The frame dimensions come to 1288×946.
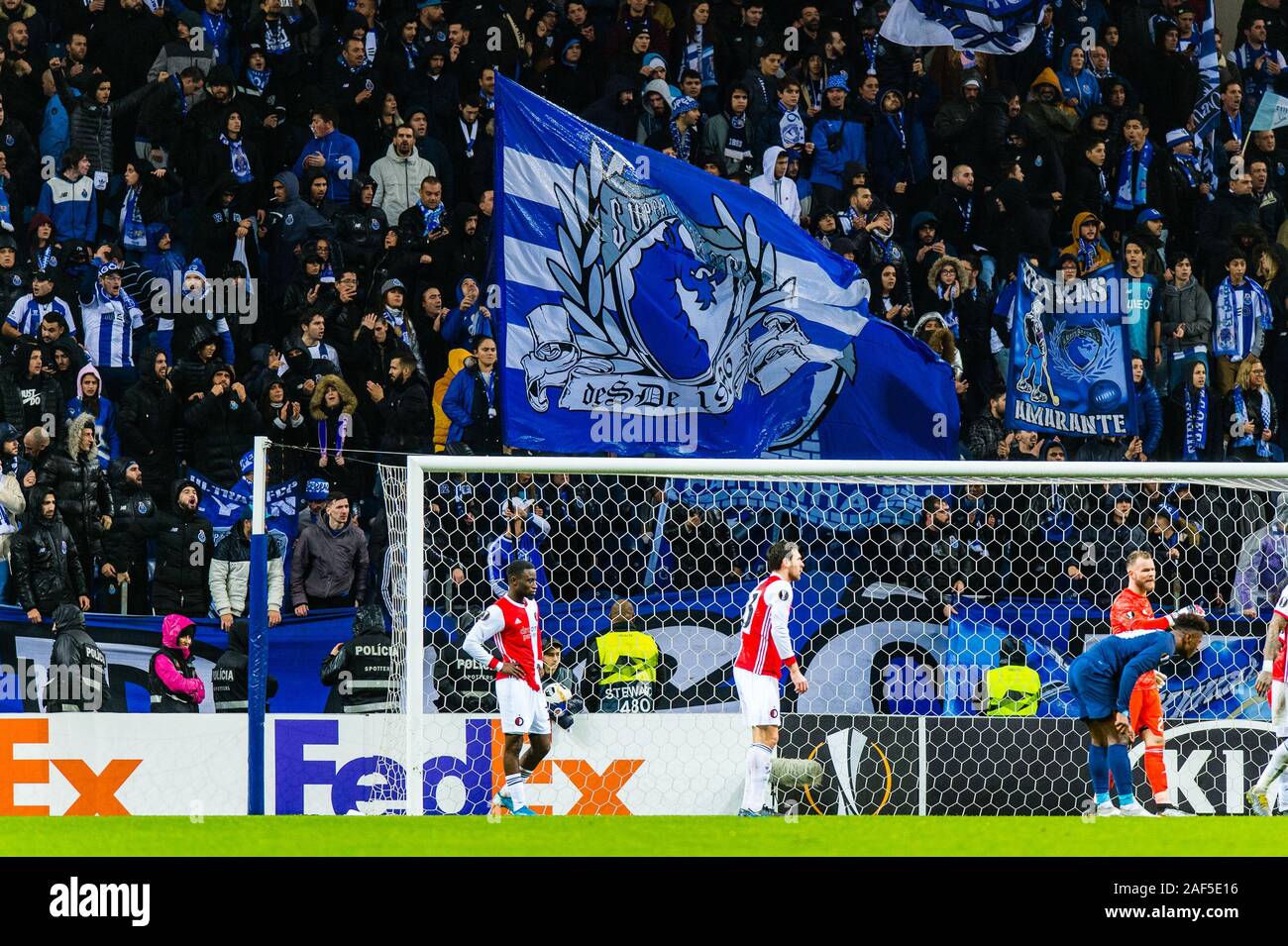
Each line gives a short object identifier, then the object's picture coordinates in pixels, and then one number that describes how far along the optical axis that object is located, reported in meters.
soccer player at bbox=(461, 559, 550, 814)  10.41
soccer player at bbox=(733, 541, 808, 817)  10.03
